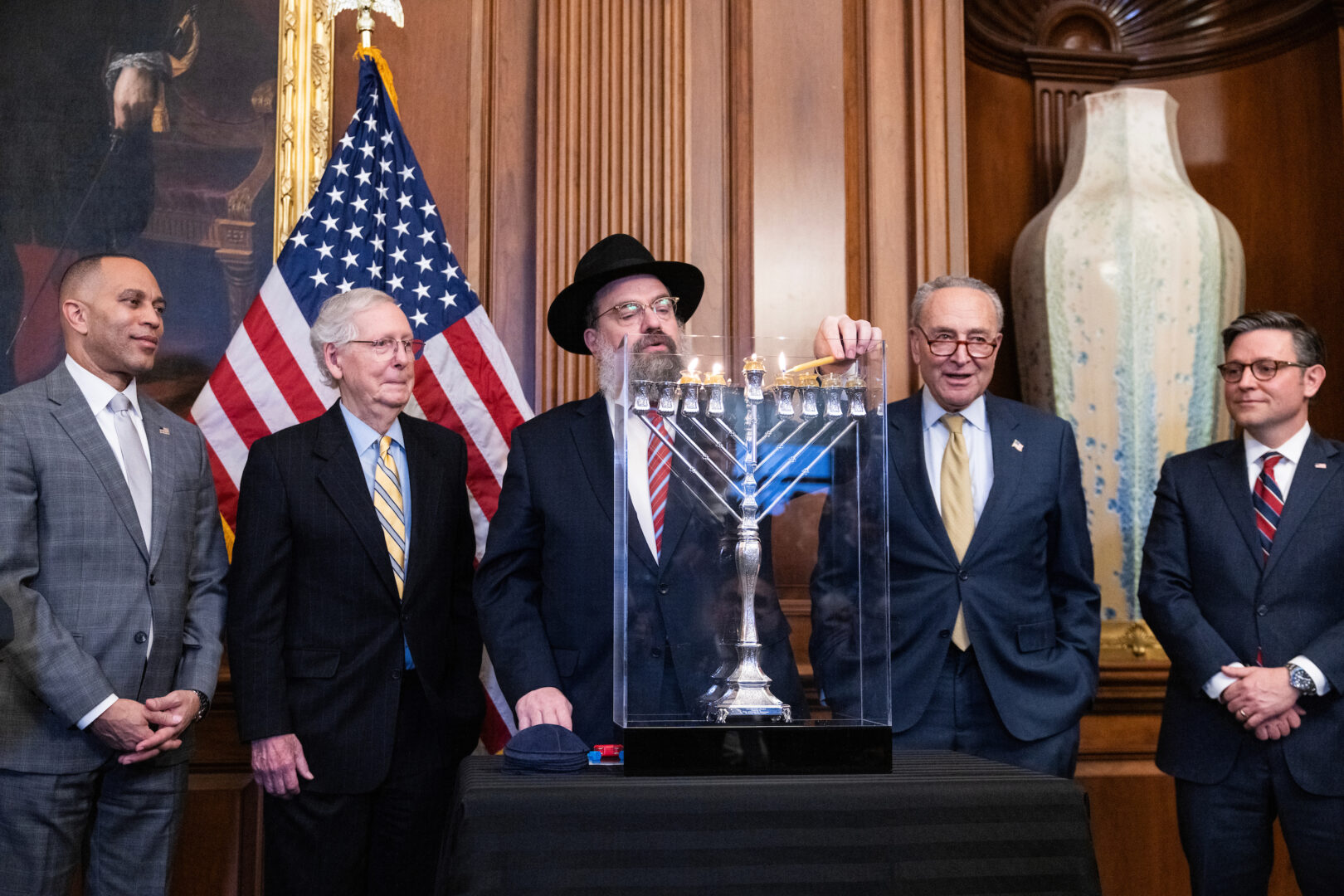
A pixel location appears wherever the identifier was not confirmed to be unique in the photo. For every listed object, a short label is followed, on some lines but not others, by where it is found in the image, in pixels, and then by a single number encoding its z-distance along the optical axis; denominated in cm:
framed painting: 372
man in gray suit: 255
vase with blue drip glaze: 402
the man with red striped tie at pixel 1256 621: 284
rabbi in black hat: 185
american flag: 344
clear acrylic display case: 182
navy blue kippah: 178
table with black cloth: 159
